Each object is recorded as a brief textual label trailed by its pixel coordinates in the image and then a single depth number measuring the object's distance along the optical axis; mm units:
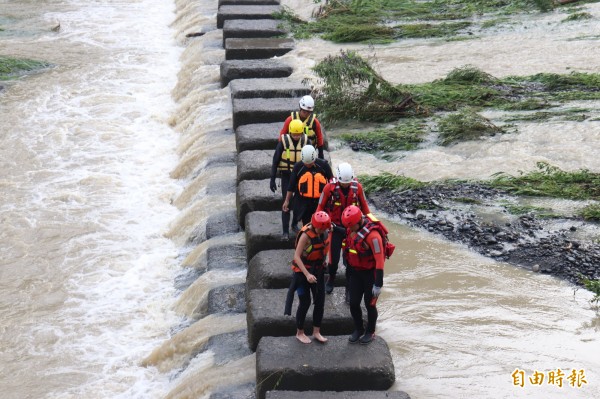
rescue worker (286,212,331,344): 14680
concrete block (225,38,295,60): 35344
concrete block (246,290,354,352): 16406
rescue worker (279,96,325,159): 19156
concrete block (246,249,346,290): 17937
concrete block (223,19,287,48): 37875
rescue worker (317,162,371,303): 16016
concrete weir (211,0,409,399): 14992
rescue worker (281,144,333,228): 17172
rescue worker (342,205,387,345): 14359
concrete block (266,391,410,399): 14484
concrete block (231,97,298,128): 27344
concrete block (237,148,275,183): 23156
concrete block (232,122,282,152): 25062
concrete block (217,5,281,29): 40906
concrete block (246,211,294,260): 19531
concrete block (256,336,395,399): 14969
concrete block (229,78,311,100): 29427
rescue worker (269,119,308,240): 18500
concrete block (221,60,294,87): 32656
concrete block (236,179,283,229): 21500
